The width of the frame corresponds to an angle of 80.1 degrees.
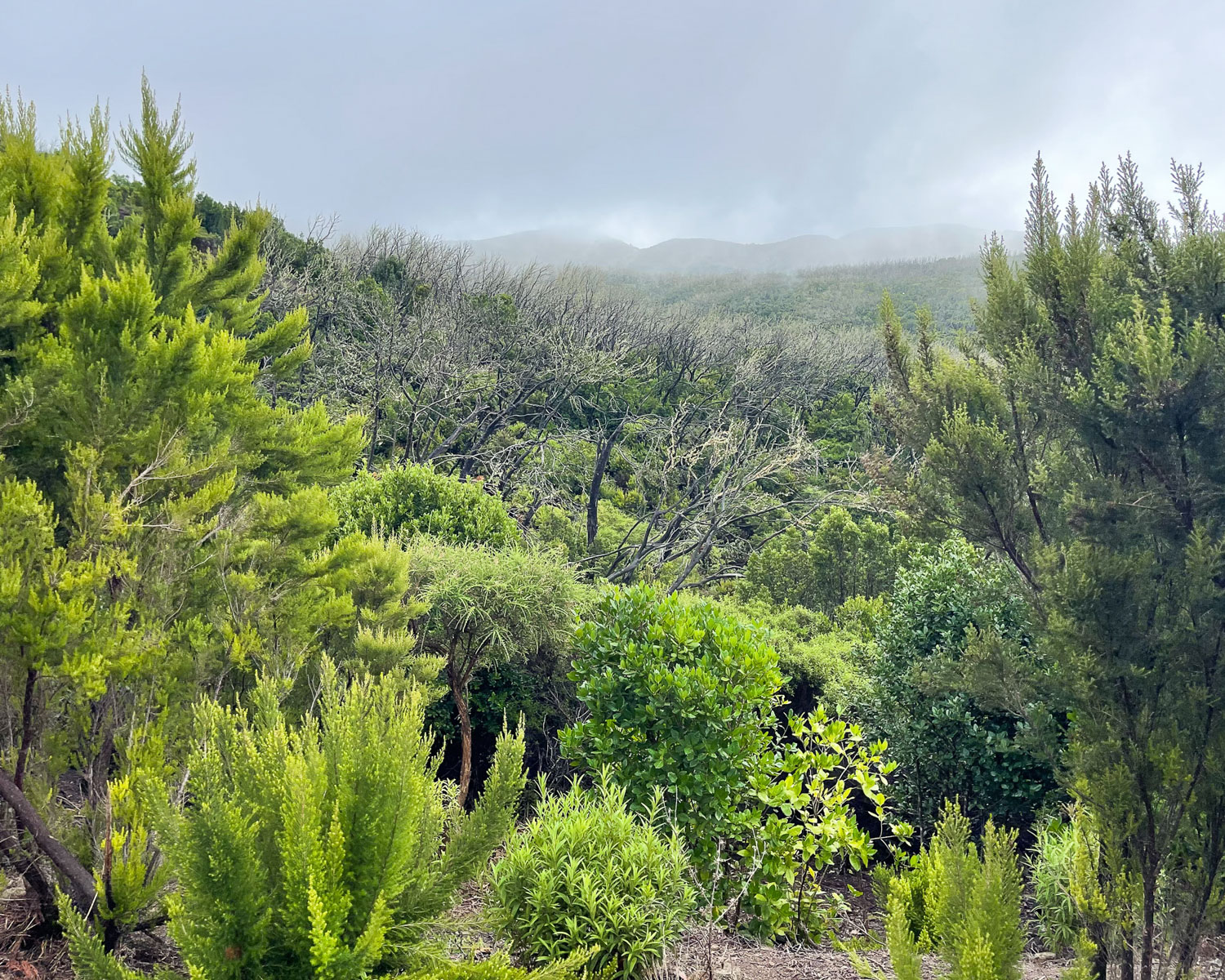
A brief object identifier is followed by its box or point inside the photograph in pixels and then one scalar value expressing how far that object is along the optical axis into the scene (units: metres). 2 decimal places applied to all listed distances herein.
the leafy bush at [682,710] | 4.48
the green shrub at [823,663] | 7.39
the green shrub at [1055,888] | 4.57
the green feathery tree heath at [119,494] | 3.11
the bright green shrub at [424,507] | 7.41
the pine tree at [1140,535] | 2.76
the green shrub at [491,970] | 2.48
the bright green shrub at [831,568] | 13.21
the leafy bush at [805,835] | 4.47
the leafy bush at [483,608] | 5.67
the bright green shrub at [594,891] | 3.02
